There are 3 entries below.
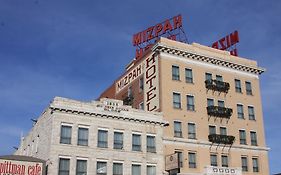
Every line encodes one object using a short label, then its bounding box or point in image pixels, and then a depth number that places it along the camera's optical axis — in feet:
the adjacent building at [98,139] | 170.91
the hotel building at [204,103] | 199.82
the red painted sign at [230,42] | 232.94
